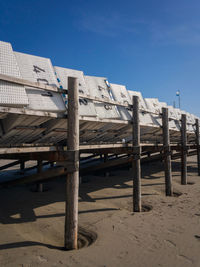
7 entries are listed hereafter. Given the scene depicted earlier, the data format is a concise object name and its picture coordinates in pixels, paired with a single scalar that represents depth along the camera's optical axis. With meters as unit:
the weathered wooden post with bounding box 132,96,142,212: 6.34
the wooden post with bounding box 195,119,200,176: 12.23
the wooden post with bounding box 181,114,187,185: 10.25
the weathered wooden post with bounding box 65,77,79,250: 4.07
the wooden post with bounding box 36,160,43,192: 8.34
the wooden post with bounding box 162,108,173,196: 8.08
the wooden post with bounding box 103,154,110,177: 11.42
